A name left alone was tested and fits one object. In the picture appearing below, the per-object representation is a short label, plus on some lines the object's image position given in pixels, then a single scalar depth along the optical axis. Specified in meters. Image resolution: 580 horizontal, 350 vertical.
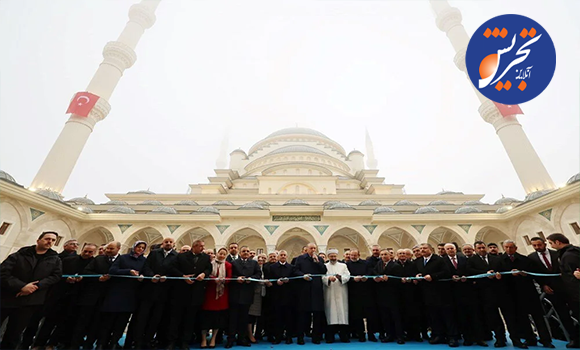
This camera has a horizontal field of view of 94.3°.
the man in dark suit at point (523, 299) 3.82
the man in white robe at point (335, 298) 4.39
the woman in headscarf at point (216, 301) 4.05
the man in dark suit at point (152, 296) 3.69
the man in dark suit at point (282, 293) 4.46
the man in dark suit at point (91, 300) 3.64
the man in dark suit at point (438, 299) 4.11
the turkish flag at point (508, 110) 16.98
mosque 10.57
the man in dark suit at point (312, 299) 4.38
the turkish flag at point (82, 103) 17.11
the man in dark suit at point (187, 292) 3.79
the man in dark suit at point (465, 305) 4.00
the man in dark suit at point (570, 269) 3.46
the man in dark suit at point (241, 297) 4.15
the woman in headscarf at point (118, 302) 3.63
